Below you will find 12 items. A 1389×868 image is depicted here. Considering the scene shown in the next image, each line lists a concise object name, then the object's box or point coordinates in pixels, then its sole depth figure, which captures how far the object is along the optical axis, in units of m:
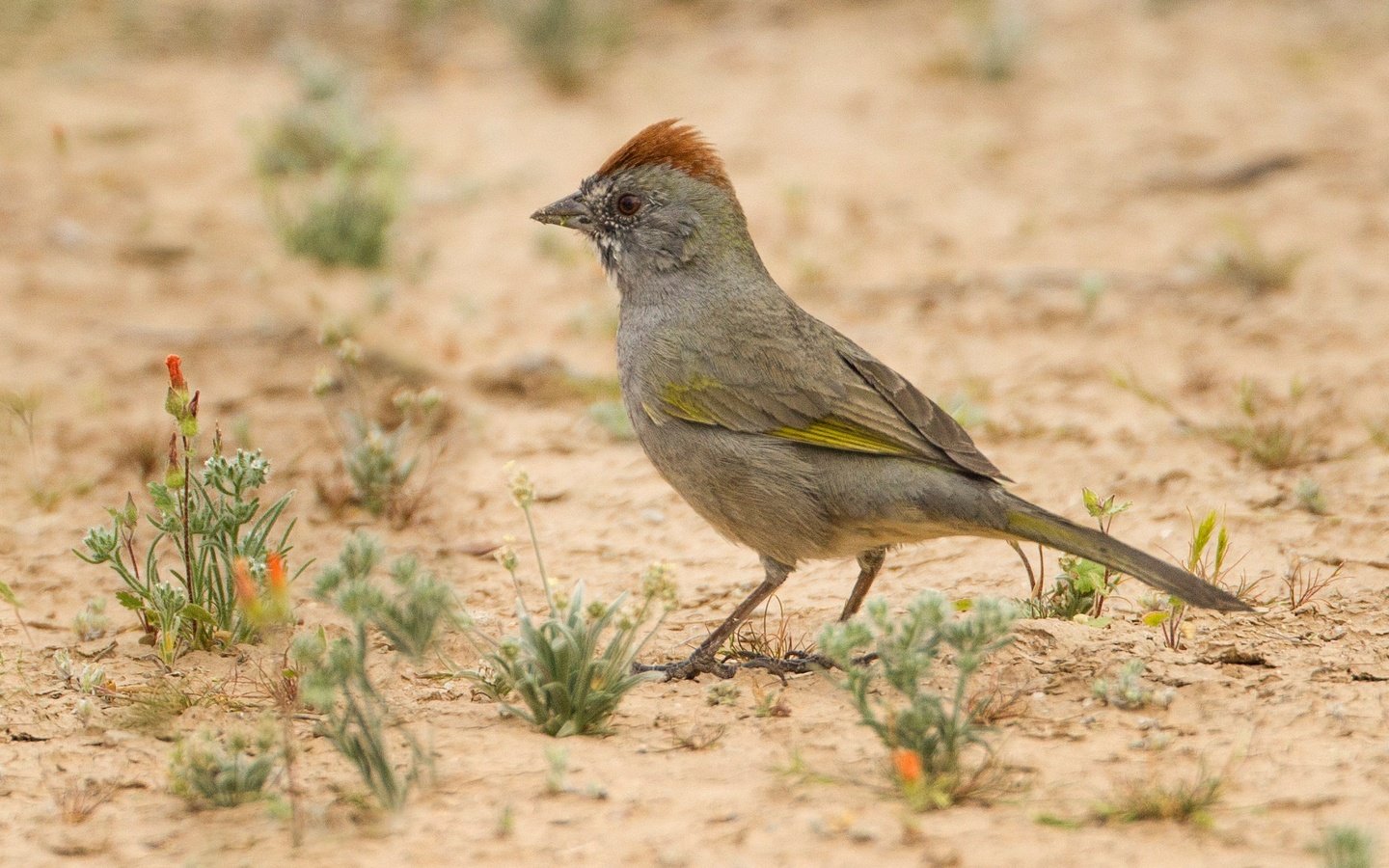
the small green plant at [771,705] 8.30
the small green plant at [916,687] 6.89
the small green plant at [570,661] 7.74
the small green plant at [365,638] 6.75
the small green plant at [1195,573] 8.96
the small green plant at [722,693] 8.55
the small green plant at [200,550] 8.48
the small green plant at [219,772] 7.07
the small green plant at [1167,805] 6.84
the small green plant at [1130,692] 8.19
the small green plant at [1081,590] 9.22
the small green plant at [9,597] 8.92
